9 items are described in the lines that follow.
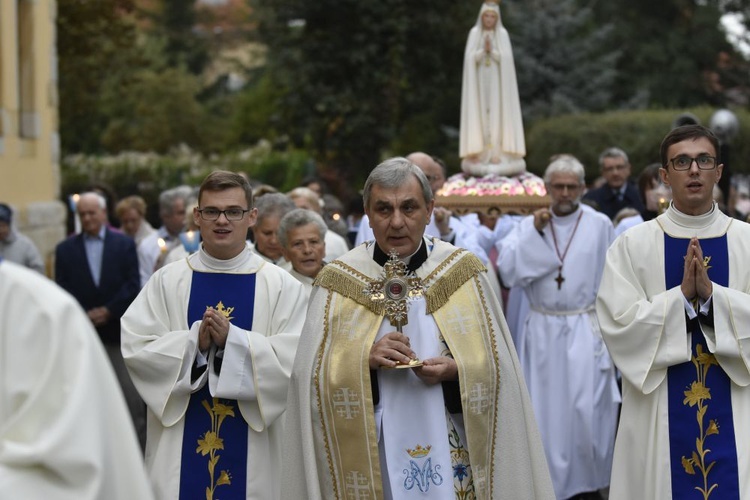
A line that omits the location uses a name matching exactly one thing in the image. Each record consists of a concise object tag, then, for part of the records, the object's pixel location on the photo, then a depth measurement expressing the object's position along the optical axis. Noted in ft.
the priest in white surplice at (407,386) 15.56
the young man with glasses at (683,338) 18.31
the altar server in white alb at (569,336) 28.45
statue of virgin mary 33.96
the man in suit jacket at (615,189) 37.09
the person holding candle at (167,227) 36.65
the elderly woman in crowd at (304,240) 22.54
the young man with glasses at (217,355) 18.19
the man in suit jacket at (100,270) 33.68
